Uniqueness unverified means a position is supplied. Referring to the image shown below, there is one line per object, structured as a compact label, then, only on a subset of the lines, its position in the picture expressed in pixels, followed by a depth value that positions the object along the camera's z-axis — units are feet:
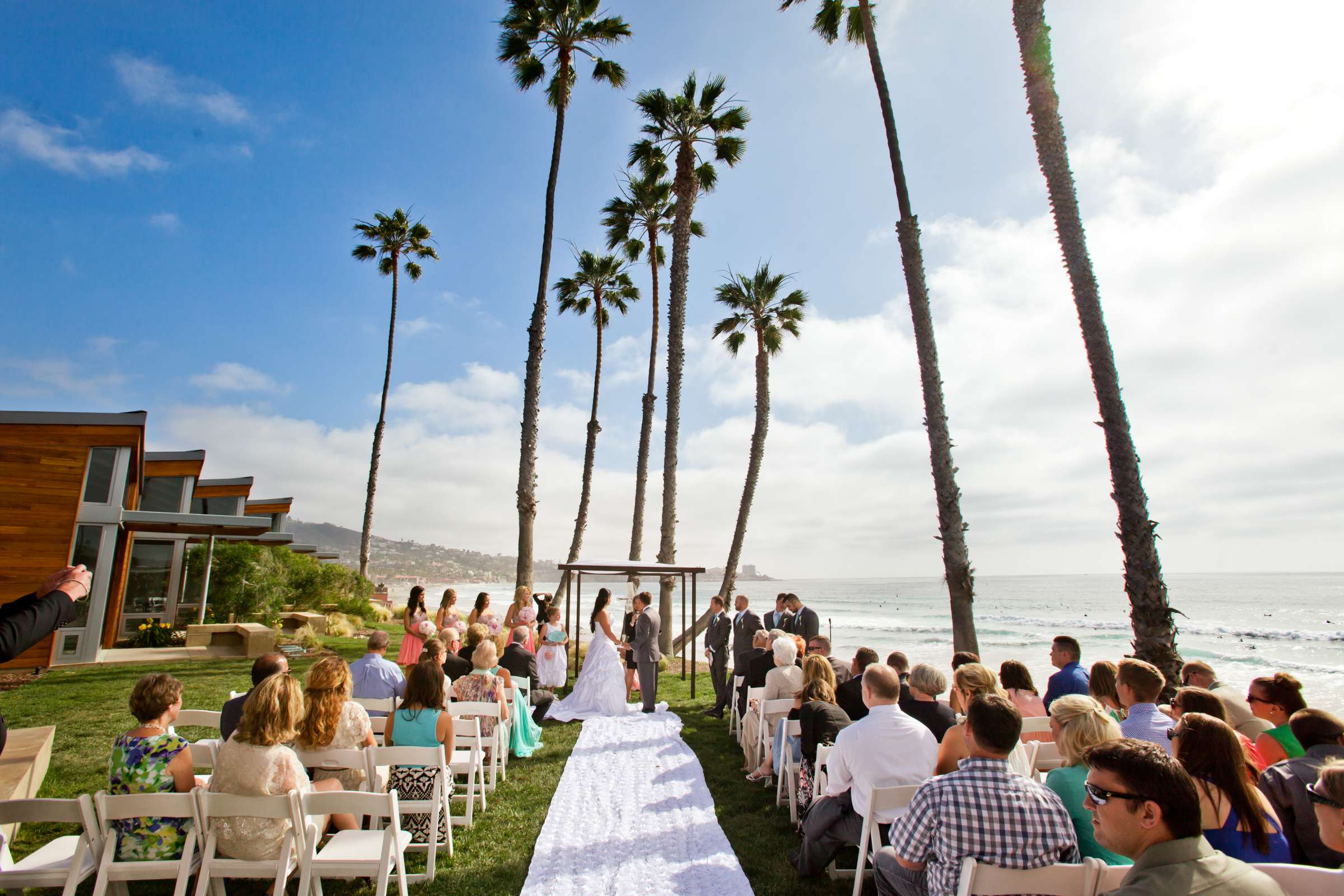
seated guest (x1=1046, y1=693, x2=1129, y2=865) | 10.16
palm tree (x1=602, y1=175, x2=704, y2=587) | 64.49
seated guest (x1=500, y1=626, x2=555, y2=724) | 28.35
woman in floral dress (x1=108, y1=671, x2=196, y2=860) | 11.55
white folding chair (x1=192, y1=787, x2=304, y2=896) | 10.80
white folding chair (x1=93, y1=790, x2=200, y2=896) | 10.48
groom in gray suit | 34.22
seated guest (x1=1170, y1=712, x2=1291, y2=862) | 8.32
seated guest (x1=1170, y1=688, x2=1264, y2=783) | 11.91
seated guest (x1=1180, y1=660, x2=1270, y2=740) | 13.26
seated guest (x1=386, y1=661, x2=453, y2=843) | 15.52
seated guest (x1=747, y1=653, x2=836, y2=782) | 18.20
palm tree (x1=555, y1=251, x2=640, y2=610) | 76.28
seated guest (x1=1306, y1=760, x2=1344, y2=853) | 7.52
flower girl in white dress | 37.70
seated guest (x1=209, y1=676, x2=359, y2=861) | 11.55
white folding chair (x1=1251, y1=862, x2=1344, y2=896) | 7.26
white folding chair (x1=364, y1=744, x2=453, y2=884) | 13.85
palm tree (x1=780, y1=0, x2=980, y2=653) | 30.19
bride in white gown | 33.53
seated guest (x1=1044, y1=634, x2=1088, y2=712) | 18.60
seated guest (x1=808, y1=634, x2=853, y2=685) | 23.44
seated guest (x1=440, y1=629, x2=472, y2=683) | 24.93
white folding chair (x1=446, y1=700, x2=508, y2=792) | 19.33
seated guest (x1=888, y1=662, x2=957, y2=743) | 16.14
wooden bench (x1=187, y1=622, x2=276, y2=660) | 48.78
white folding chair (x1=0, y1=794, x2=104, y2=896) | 9.87
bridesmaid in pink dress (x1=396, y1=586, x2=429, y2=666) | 31.86
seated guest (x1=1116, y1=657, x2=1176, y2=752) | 13.65
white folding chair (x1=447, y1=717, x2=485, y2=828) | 17.37
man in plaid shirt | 9.16
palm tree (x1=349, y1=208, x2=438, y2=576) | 87.86
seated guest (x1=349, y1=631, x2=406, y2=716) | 20.43
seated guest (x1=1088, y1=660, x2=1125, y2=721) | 16.30
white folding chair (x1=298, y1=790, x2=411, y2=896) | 10.69
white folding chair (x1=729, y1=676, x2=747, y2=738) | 28.45
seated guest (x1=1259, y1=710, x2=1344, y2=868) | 9.59
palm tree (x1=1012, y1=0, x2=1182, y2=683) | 23.68
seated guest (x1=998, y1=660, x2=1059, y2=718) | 17.26
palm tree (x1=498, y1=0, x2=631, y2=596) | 51.57
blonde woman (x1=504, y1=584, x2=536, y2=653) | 35.42
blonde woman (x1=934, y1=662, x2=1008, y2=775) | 14.34
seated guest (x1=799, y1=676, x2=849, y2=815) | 16.85
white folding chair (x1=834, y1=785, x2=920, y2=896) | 12.59
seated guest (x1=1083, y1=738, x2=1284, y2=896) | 6.05
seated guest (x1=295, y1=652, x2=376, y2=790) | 14.14
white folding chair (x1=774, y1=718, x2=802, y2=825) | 17.70
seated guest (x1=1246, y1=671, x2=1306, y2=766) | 12.50
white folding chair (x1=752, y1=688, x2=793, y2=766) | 20.85
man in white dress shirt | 13.48
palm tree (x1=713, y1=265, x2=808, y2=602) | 64.59
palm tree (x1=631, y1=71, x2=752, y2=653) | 54.70
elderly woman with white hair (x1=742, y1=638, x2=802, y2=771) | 22.35
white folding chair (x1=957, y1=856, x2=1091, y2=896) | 8.45
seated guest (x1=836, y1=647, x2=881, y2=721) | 20.11
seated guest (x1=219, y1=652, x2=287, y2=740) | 14.32
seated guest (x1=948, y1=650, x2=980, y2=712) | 19.89
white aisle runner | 14.19
